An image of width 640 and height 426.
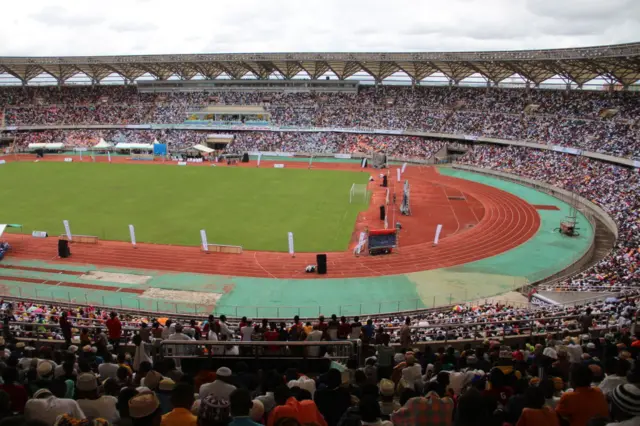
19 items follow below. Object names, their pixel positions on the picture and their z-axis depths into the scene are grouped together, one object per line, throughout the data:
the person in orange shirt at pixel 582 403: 6.08
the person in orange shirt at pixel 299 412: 5.90
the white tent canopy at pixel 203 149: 74.81
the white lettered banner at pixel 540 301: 23.02
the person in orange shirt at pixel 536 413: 5.53
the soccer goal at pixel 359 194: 48.25
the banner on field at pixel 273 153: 80.25
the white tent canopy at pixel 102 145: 78.75
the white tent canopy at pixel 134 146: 76.81
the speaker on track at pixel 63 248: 31.55
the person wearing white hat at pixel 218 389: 6.73
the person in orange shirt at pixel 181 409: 5.46
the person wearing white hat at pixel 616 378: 7.16
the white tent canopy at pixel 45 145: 78.50
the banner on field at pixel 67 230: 33.69
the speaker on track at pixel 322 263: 29.34
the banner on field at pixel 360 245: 33.08
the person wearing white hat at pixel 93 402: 6.29
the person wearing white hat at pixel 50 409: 5.55
